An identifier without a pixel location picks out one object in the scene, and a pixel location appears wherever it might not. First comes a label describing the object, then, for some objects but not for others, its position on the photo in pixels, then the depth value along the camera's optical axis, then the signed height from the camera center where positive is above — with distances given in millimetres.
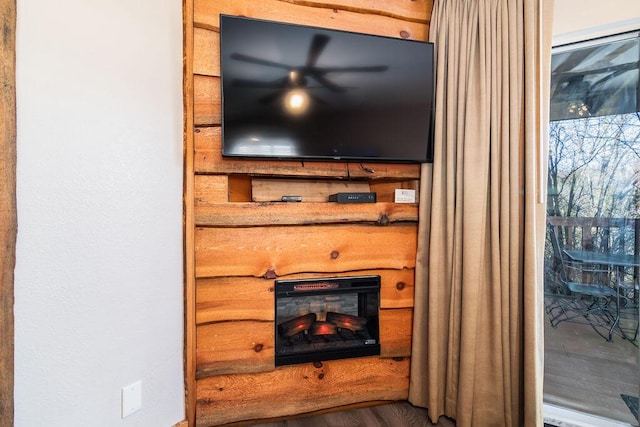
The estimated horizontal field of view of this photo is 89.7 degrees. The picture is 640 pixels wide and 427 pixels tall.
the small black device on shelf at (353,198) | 1726 +72
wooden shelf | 1618 -13
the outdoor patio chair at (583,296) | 1718 -459
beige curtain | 1541 -7
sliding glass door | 1649 -99
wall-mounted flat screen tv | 1557 +602
